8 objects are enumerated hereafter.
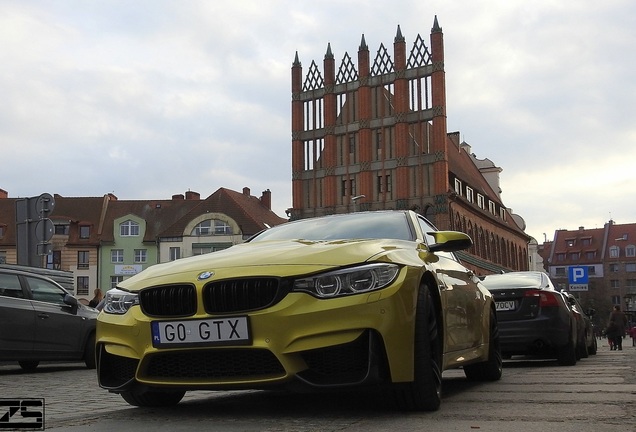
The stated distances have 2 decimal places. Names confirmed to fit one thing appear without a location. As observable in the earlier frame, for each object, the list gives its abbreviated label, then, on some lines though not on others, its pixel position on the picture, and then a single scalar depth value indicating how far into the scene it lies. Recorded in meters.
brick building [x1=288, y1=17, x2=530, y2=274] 64.44
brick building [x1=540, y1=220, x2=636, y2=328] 119.94
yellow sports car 4.49
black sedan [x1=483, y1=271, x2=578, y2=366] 10.96
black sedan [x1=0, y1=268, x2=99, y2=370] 11.65
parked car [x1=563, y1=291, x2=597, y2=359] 13.74
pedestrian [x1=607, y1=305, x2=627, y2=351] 27.25
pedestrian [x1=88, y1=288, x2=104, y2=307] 18.09
